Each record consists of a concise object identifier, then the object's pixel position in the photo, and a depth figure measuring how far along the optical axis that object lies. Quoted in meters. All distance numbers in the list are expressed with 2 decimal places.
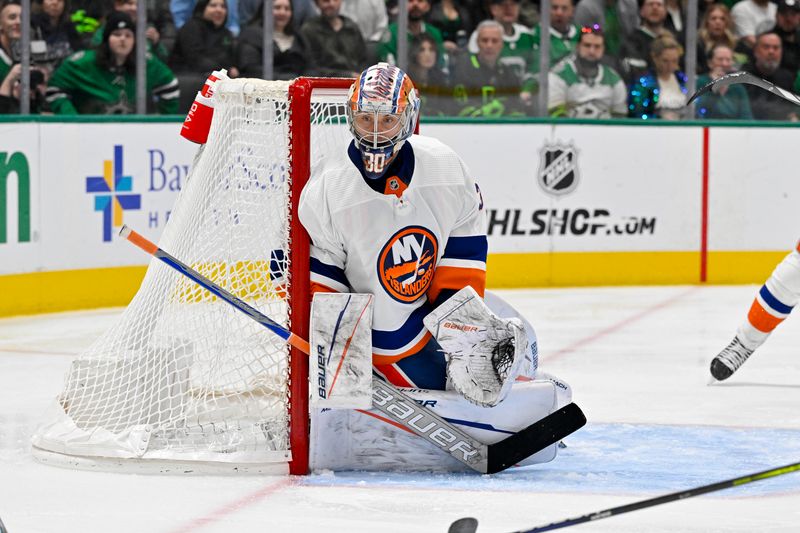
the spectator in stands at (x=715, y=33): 15.32
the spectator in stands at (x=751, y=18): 15.74
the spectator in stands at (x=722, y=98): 15.37
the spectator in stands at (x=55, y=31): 12.55
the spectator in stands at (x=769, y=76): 15.50
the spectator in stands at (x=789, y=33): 15.79
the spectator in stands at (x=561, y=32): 14.98
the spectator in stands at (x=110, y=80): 12.84
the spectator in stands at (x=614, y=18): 15.34
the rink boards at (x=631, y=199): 14.60
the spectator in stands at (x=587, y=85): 15.10
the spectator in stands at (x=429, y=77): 14.73
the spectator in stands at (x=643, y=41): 15.36
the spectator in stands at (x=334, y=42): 14.29
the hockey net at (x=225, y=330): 6.62
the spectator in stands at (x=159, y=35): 13.30
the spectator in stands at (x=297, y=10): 13.92
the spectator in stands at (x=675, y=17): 15.32
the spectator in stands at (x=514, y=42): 14.99
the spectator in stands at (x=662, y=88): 15.30
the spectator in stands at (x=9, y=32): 12.40
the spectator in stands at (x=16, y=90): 12.44
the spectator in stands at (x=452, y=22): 14.83
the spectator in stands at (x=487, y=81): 14.95
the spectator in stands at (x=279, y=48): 13.91
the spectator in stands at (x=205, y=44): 13.54
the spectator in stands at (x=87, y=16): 12.73
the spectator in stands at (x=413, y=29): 14.59
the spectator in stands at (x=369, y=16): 14.47
